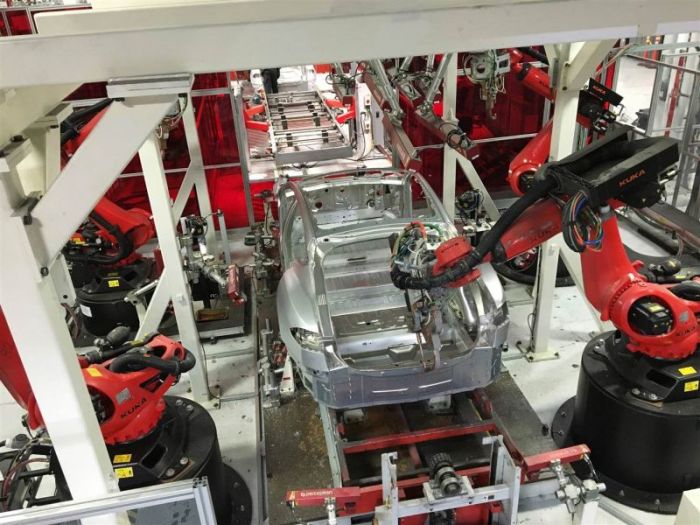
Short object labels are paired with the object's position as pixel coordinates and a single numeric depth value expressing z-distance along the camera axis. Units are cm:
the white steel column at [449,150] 587
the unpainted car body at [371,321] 410
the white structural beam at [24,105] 219
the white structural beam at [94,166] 201
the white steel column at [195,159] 629
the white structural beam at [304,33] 189
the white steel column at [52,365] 212
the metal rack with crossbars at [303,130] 834
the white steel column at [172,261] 442
